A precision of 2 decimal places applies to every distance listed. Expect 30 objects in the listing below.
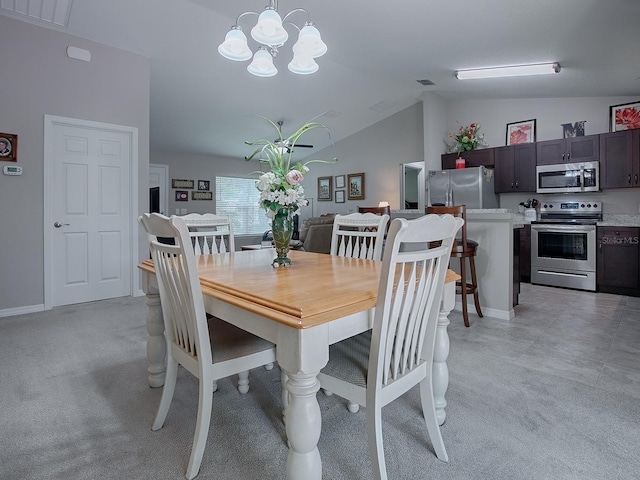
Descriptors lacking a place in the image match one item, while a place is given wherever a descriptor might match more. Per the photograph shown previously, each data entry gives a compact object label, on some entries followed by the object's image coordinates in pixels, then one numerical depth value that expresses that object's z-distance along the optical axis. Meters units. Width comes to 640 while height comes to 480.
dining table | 1.03
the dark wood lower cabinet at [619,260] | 4.18
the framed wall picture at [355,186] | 7.72
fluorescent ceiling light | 3.94
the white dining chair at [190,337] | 1.27
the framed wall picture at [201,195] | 7.66
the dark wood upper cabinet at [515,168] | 5.16
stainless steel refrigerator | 5.37
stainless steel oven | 4.48
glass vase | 1.81
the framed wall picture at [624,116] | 4.49
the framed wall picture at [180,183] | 7.36
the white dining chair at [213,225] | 2.33
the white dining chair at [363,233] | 2.23
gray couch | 4.50
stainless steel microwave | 4.59
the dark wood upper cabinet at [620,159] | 4.29
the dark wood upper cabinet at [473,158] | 5.60
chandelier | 2.13
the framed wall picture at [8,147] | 3.35
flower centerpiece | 1.73
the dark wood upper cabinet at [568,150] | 4.61
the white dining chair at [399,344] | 1.10
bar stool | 3.01
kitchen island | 3.26
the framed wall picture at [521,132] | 5.41
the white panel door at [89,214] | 3.72
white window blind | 8.24
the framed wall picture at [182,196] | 7.43
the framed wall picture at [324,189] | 8.41
